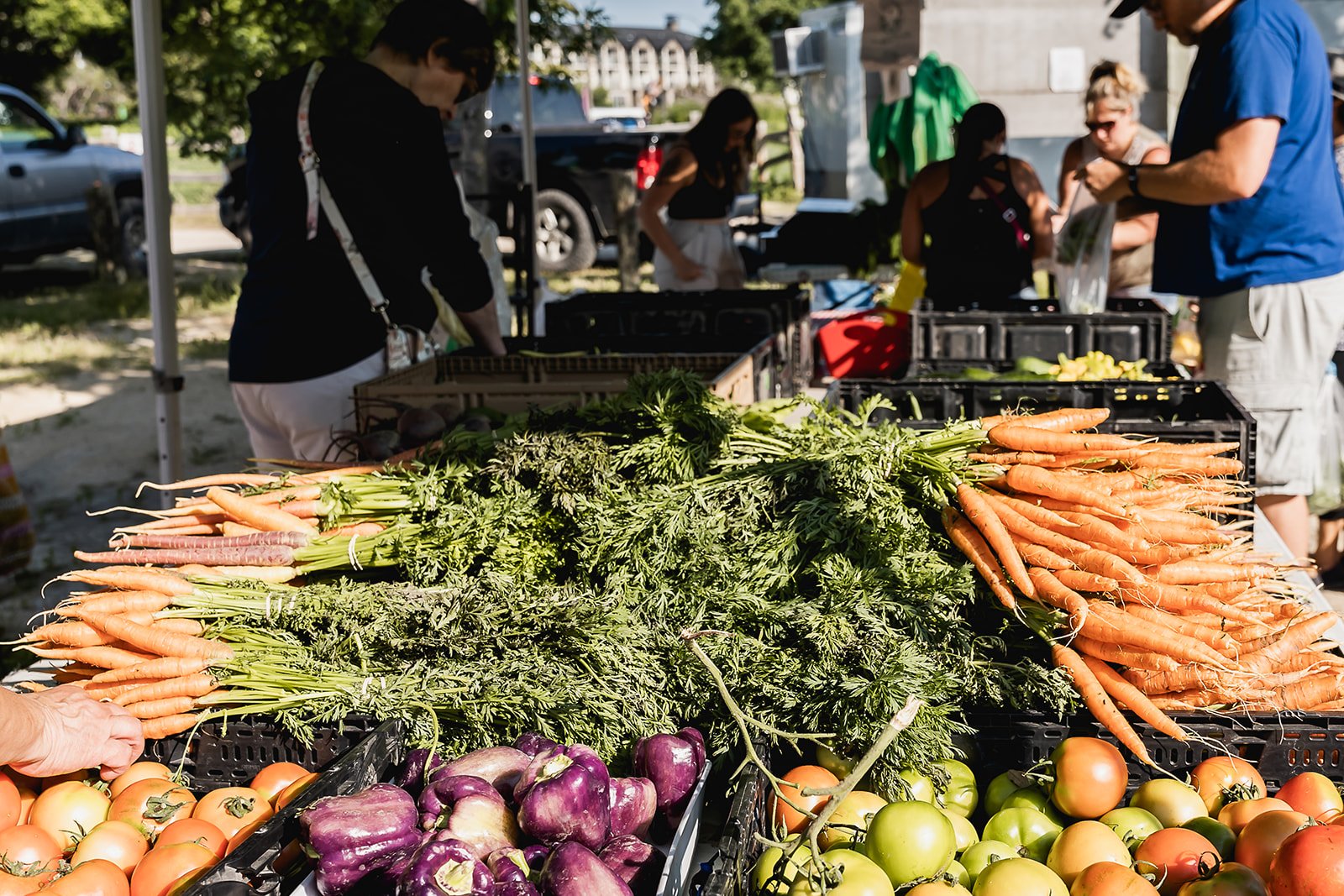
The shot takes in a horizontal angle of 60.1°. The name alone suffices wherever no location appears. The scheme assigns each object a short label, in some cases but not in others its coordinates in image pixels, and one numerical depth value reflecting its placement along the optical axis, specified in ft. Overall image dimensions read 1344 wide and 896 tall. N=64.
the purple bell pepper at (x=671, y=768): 5.89
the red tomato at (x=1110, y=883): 5.37
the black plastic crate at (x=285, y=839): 5.08
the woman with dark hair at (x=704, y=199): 19.69
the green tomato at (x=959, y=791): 6.57
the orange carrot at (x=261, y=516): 8.18
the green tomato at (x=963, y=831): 6.14
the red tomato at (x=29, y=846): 6.07
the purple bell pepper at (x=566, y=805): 5.25
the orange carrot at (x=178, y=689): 7.06
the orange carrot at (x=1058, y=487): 7.48
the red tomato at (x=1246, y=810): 6.15
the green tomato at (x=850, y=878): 5.18
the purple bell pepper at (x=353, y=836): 5.11
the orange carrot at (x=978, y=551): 6.92
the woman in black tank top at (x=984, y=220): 17.37
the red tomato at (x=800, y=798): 5.99
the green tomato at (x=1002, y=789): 6.59
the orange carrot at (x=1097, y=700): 6.61
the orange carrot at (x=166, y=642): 7.20
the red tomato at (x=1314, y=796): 6.16
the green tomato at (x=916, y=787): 6.22
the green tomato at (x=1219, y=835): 5.99
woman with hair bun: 17.21
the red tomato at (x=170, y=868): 5.65
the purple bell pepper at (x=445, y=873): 4.68
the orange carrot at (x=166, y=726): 7.00
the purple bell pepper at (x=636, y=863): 5.22
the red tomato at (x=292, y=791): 6.21
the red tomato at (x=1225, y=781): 6.47
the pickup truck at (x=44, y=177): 39.52
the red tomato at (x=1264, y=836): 5.67
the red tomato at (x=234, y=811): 6.25
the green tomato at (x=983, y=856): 5.88
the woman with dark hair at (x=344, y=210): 10.41
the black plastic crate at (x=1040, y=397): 10.62
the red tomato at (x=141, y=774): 6.88
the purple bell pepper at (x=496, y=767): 5.85
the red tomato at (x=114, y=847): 6.03
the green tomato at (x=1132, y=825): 6.11
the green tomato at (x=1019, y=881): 5.39
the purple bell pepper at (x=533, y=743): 6.07
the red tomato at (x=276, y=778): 6.58
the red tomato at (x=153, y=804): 6.39
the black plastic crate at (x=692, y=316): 15.48
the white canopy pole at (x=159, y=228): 13.09
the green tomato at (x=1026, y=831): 6.14
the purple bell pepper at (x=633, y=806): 5.58
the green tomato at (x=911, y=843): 5.47
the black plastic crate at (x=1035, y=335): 13.97
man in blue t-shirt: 11.21
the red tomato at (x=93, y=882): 5.59
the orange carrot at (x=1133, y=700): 6.65
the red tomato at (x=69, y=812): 6.43
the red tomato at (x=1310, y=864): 5.09
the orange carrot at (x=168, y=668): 7.17
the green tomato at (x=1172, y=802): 6.31
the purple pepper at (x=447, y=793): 5.59
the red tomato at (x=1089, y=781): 6.25
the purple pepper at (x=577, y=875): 4.83
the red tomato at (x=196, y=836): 6.00
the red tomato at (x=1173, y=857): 5.68
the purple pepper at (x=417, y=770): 6.18
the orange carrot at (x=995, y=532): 6.88
